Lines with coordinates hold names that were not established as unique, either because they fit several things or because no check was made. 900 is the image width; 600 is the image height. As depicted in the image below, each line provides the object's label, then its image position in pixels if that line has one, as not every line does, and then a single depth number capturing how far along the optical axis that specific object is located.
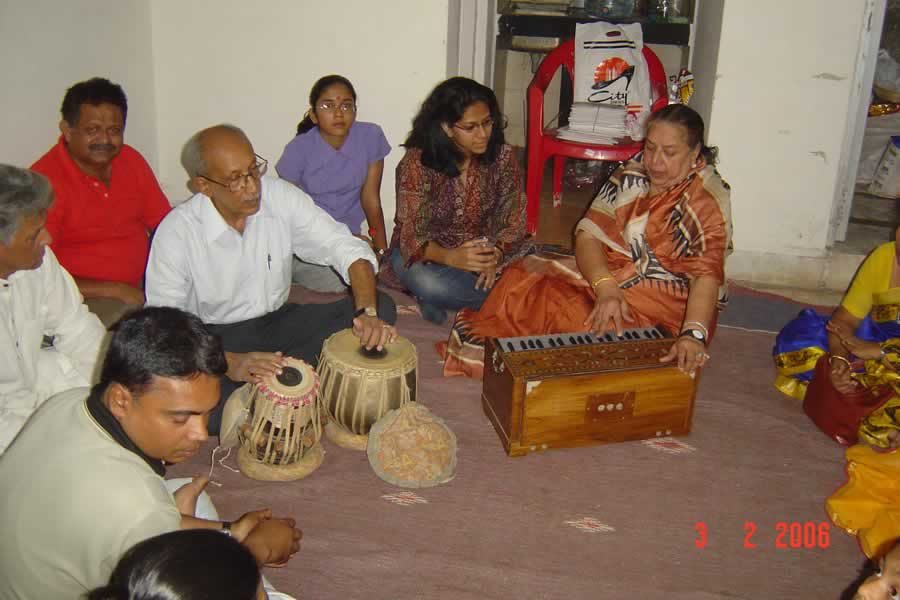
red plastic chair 4.99
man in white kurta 2.39
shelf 5.79
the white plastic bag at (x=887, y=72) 5.90
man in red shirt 3.47
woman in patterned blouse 3.91
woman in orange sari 3.35
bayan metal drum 2.91
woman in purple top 4.29
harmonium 2.99
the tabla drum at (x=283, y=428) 2.75
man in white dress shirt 2.92
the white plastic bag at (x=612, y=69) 5.28
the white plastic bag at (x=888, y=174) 5.74
